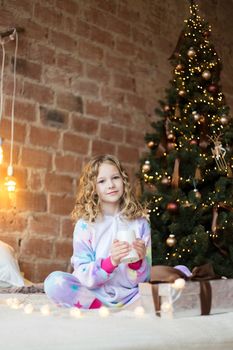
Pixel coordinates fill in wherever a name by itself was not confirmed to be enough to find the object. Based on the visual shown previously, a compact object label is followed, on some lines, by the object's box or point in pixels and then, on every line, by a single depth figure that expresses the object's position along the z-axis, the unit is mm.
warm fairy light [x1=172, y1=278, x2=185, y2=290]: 1191
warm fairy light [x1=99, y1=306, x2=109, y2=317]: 1272
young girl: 1755
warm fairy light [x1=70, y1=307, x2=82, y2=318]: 1277
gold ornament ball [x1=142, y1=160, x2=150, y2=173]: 3358
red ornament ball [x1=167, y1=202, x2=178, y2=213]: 3080
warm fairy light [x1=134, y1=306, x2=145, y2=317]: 1237
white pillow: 2839
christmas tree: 3090
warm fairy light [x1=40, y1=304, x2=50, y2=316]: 1322
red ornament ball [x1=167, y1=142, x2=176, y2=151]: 3361
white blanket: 839
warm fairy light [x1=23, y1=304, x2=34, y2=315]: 1379
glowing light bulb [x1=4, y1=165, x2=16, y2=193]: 3443
